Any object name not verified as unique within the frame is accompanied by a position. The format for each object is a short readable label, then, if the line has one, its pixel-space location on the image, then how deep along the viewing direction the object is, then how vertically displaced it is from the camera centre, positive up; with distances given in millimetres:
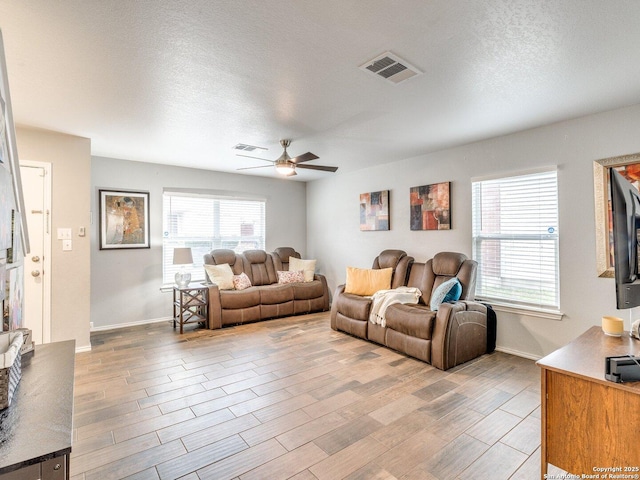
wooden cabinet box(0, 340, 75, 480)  792 -511
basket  975 -411
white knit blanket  3939 -747
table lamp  4938 -281
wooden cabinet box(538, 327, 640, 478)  1392 -813
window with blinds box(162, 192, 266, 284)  5438 +305
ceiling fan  3670 +911
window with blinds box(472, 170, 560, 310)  3516 +3
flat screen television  1387 -8
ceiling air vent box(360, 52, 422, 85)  2184 +1235
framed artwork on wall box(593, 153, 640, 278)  3057 +243
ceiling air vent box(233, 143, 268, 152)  4211 +1270
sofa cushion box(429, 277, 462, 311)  3543 -588
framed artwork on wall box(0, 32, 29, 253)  1441 +487
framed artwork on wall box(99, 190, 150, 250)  4855 +369
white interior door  3564 -79
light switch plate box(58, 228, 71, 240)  3732 +119
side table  4699 -905
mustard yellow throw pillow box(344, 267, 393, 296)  4605 -582
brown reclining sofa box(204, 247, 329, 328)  4859 -847
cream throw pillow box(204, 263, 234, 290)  5109 -546
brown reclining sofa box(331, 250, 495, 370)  3322 -899
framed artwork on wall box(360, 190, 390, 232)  5254 +506
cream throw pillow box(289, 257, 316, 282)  5973 -482
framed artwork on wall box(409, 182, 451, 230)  4391 +481
